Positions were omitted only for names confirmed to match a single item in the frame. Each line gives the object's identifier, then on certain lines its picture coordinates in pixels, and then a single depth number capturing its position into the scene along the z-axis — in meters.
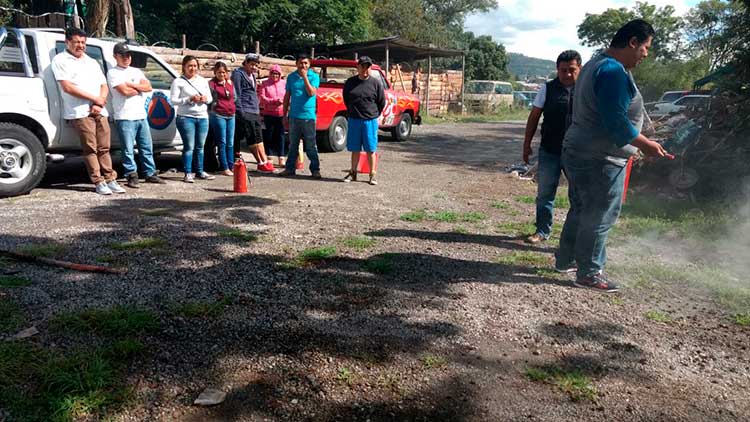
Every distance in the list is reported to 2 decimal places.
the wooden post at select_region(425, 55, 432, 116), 26.01
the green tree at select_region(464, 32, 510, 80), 53.28
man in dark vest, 5.24
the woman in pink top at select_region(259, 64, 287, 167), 9.37
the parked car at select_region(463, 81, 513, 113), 31.69
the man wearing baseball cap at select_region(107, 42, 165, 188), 6.95
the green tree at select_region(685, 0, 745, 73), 8.61
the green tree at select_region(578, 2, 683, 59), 54.69
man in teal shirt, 8.26
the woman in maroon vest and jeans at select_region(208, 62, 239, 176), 8.09
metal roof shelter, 20.81
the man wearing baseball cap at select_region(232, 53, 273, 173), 8.67
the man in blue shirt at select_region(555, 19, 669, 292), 3.90
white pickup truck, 6.43
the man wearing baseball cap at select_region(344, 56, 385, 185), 7.81
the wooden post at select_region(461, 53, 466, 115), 28.96
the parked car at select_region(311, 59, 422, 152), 11.45
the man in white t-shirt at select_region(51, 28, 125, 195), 6.36
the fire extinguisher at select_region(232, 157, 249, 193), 7.37
